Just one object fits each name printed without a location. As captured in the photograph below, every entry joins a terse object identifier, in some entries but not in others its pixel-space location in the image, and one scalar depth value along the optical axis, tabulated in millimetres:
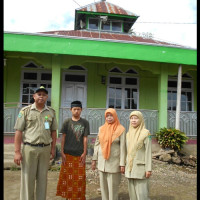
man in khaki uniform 2600
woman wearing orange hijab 2672
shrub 6143
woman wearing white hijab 2559
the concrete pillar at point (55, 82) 6047
